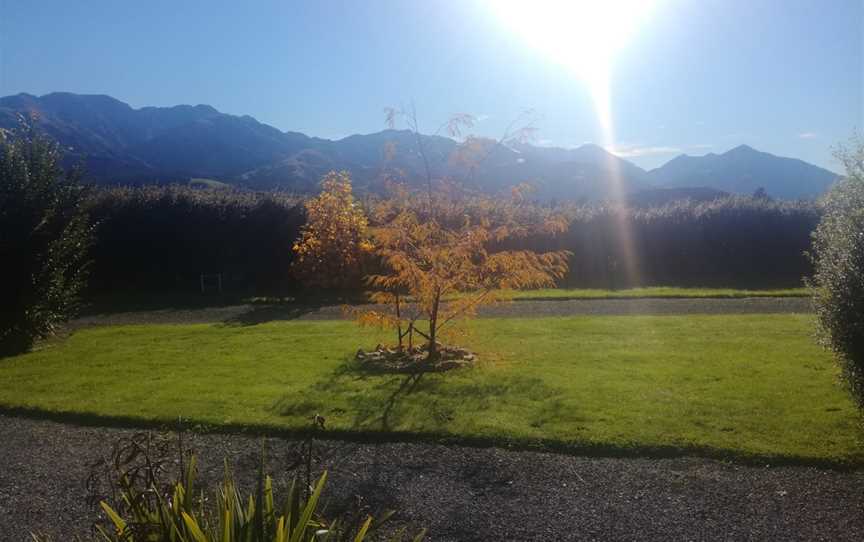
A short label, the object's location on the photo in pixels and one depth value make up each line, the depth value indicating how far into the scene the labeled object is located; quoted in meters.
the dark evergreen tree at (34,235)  12.30
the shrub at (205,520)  2.85
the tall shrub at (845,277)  5.79
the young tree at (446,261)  9.84
